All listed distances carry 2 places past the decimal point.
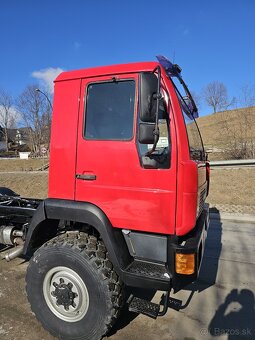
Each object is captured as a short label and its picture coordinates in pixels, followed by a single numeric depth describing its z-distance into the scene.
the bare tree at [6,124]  65.06
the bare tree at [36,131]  37.76
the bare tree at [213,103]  64.81
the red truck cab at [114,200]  2.89
